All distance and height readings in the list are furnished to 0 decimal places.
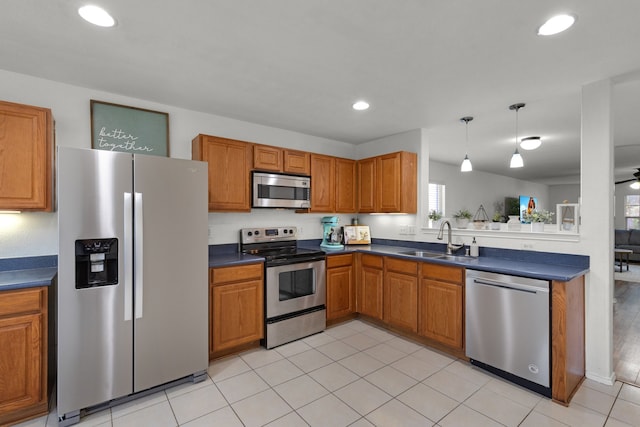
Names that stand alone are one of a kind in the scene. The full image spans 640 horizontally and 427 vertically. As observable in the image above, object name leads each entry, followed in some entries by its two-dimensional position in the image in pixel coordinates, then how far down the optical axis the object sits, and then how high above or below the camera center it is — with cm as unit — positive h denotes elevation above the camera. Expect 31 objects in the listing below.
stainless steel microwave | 336 +26
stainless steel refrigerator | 200 -45
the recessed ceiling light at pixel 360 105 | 303 +110
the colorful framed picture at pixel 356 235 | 430 -32
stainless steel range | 310 -81
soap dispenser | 320 -40
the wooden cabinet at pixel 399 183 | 384 +38
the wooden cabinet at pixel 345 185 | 422 +39
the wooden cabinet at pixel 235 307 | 276 -90
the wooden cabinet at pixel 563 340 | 217 -94
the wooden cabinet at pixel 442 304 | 281 -89
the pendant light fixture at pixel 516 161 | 360 +61
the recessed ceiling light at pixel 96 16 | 165 +111
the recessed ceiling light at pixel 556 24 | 169 +109
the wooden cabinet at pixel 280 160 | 339 +63
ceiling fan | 735 +94
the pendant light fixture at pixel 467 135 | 355 +110
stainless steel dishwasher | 226 -93
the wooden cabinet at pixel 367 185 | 419 +39
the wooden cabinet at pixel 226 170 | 307 +46
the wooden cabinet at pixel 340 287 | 363 -91
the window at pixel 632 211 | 923 +4
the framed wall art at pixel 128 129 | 272 +80
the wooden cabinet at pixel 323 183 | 394 +40
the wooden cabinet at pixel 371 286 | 358 -90
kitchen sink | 351 -49
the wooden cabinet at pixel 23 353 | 190 -91
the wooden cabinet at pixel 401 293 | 320 -89
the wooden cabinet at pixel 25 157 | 211 +40
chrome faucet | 340 -37
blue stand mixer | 411 -29
